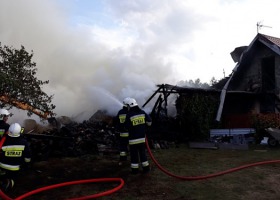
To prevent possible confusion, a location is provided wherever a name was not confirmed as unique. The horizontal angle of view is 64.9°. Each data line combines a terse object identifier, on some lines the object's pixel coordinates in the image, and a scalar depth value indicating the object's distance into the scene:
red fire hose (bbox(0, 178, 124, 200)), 3.77
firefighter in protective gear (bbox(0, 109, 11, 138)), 5.17
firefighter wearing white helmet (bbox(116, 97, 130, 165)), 6.10
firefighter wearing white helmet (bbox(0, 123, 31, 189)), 4.25
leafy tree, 6.06
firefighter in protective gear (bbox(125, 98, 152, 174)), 5.16
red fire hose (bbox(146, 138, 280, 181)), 4.77
